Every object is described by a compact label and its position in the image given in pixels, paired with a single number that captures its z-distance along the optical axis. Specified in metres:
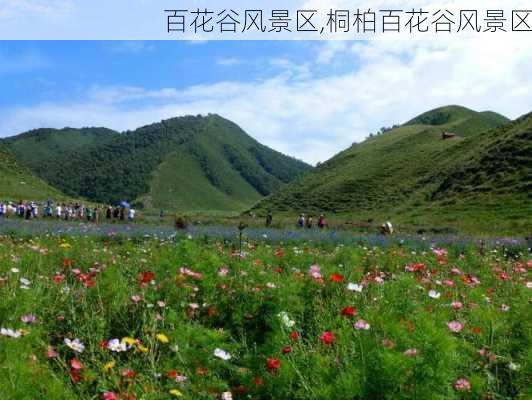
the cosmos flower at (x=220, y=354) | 3.23
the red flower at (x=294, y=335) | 3.39
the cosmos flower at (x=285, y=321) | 3.59
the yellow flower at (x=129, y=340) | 3.10
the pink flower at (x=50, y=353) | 3.42
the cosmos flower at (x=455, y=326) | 3.50
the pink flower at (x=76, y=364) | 3.11
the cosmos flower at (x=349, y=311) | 3.61
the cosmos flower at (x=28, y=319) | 3.84
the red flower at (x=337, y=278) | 4.45
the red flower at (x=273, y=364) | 3.07
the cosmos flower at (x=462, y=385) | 2.97
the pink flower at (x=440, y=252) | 8.10
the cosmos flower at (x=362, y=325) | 3.27
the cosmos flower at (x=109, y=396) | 2.66
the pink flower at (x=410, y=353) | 2.74
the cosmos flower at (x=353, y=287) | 4.04
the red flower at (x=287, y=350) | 3.15
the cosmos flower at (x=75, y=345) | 3.37
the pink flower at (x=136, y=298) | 4.64
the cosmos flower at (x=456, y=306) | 4.36
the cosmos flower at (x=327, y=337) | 3.22
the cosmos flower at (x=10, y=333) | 3.29
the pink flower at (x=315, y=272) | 4.88
